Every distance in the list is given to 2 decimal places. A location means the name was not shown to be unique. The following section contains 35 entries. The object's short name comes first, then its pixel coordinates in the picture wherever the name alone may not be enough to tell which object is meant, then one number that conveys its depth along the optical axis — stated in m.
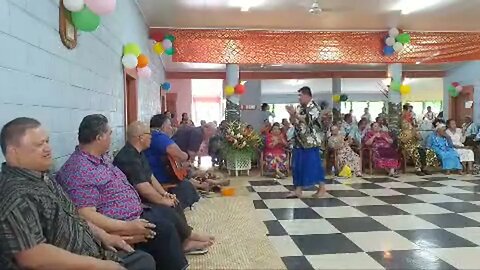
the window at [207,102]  17.72
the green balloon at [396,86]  8.20
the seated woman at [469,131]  8.29
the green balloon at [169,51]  7.31
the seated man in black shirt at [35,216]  1.44
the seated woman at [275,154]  7.37
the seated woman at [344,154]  7.26
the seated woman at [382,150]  7.31
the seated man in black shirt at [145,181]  2.91
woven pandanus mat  2.97
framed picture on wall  2.62
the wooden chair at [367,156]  7.49
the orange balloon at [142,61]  5.30
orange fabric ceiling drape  7.67
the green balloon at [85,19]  2.70
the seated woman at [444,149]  7.33
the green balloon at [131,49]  4.75
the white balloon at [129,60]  4.62
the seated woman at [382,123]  7.76
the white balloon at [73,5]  2.57
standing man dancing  5.06
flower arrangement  7.32
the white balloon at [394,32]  7.67
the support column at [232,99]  8.27
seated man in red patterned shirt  2.13
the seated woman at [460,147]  7.39
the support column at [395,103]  8.16
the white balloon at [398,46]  7.68
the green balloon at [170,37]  7.34
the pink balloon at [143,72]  5.57
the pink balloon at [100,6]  2.68
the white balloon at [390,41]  7.71
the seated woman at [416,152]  7.39
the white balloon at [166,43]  7.25
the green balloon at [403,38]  7.64
